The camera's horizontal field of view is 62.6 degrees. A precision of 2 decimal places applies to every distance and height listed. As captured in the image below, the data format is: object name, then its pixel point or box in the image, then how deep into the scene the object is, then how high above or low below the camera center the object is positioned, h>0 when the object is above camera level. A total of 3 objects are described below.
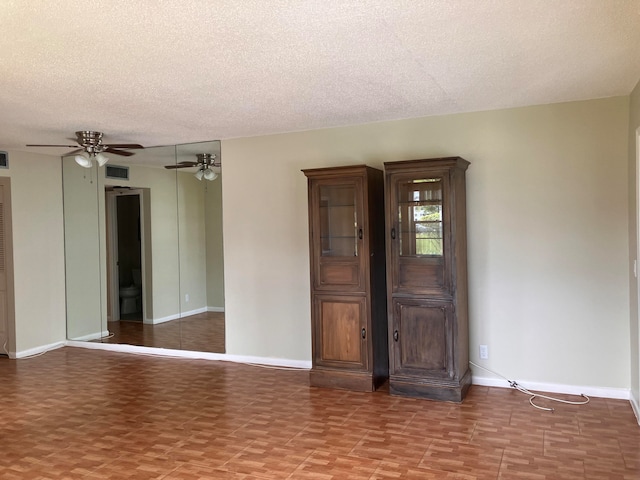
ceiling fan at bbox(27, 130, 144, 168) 5.04 +0.93
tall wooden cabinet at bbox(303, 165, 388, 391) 4.45 -0.35
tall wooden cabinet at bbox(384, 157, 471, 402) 4.13 -0.34
